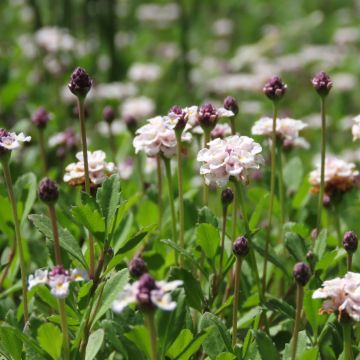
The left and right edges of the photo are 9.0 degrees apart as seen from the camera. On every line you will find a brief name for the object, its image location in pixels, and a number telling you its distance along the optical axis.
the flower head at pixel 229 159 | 0.54
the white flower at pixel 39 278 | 0.52
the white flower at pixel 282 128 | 0.59
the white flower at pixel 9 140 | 0.54
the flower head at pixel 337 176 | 0.60
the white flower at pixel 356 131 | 0.57
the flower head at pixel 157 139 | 0.56
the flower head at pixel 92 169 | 0.57
